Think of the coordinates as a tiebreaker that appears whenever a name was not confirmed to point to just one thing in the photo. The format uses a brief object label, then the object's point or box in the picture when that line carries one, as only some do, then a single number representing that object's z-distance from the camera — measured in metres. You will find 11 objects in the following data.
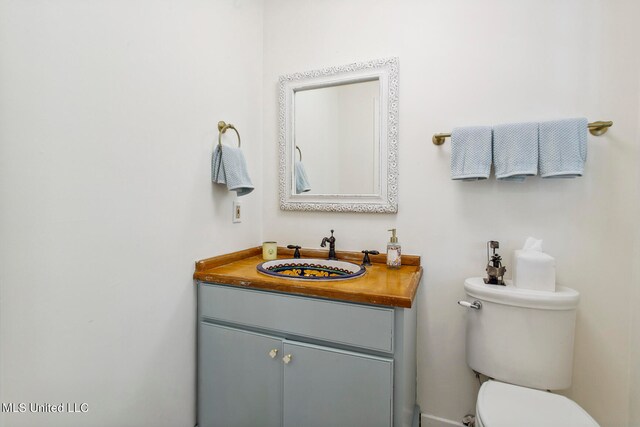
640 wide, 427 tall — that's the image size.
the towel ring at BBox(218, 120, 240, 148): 1.45
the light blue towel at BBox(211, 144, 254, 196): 1.38
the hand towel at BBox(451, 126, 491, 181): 1.29
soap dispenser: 1.43
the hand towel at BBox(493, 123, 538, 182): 1.22
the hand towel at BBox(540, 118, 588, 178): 1.16
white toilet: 1.07
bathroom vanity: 1.04
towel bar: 1.17
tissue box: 1.17
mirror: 1.54
